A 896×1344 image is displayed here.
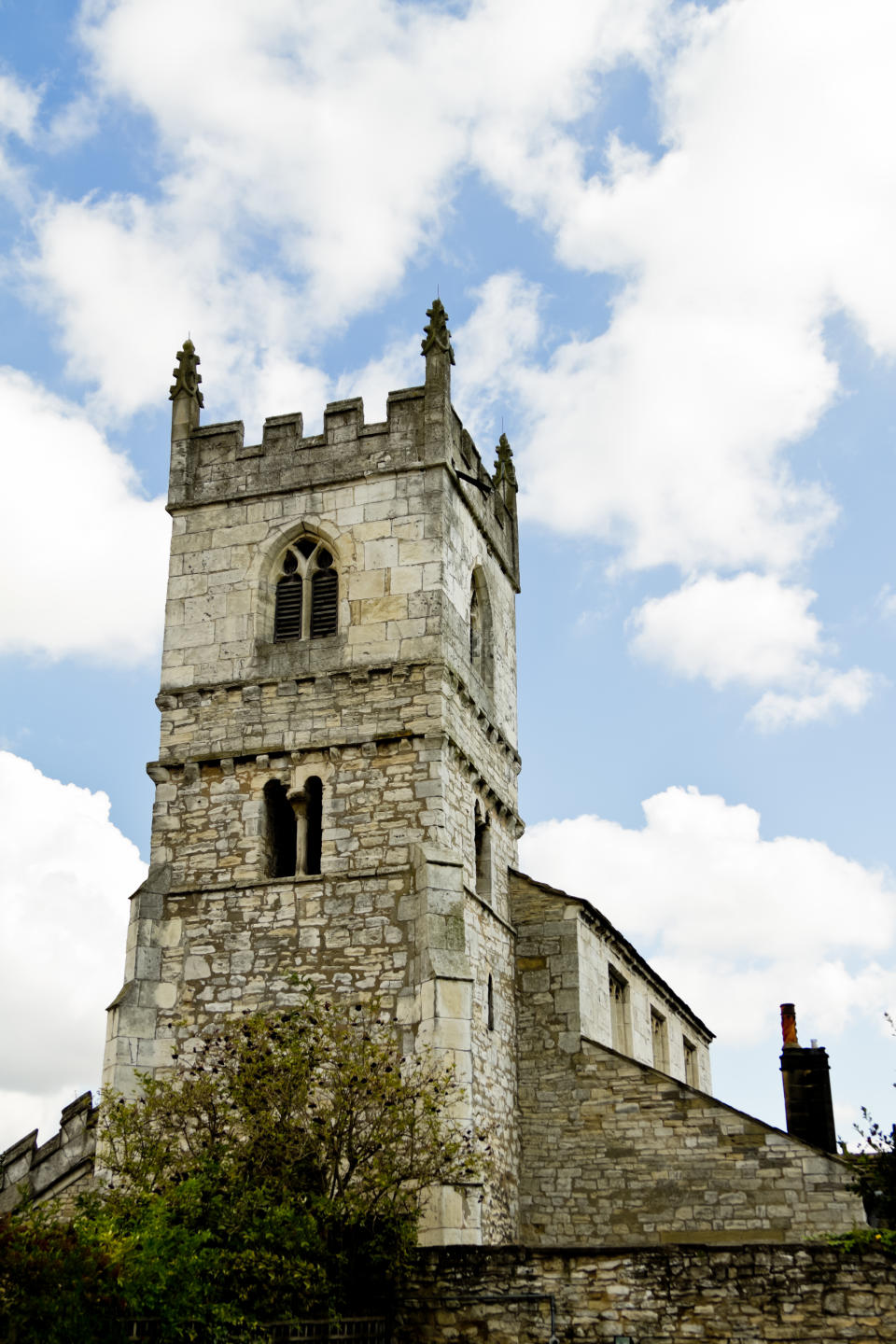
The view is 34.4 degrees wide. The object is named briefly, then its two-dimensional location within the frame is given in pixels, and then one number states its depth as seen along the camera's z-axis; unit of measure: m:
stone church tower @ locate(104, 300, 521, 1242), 20.12
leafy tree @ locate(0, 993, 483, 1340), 13.91
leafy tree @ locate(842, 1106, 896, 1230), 16.89
